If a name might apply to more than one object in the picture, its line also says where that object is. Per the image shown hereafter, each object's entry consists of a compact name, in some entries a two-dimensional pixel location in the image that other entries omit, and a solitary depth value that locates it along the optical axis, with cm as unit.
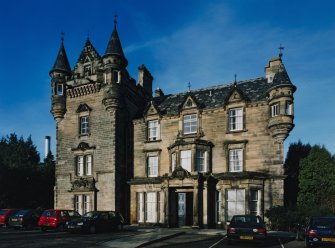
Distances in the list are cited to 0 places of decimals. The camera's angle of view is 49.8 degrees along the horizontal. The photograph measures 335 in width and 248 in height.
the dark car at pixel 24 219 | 2753
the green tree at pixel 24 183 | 4262
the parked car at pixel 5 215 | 3005
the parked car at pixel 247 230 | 1823
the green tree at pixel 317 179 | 3066
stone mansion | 2812
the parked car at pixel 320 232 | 1670
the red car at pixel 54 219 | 2524
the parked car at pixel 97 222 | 2345
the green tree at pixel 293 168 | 3522
